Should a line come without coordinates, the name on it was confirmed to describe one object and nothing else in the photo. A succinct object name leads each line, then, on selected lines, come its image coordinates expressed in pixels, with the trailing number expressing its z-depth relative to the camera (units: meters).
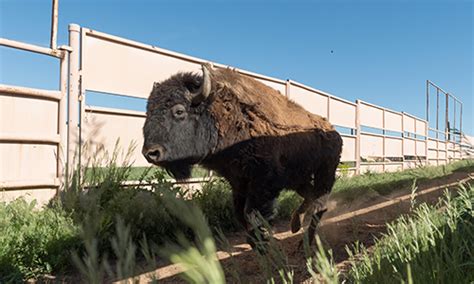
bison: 4.28
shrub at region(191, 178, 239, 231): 6.37
